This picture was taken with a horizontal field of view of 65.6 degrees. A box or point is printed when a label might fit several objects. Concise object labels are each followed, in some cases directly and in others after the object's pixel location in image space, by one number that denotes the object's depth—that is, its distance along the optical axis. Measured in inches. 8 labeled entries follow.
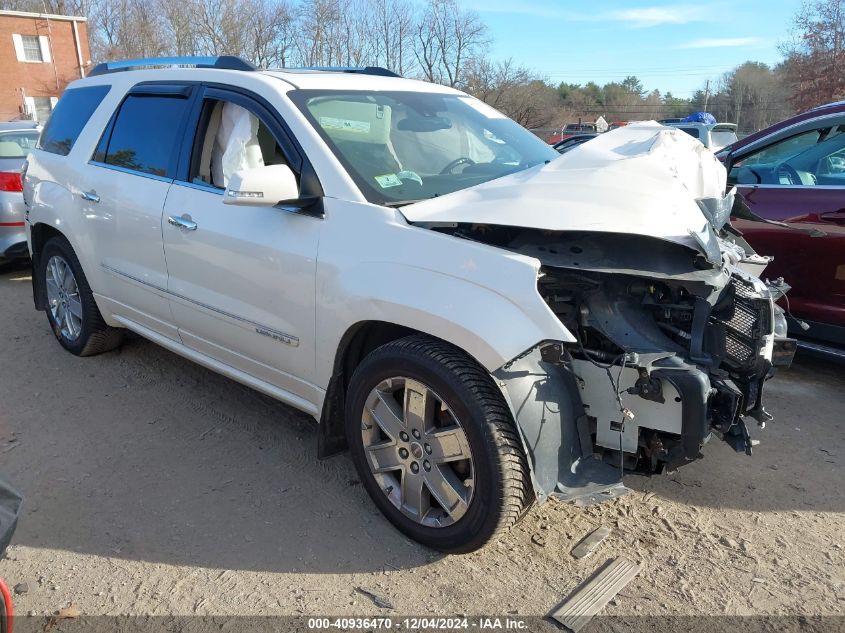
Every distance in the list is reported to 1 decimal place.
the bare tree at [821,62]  1376.7
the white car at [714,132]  508.2
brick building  1557.6
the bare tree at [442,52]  1818.4
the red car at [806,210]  163.5
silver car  268.8
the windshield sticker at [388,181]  116.3
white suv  95.3
